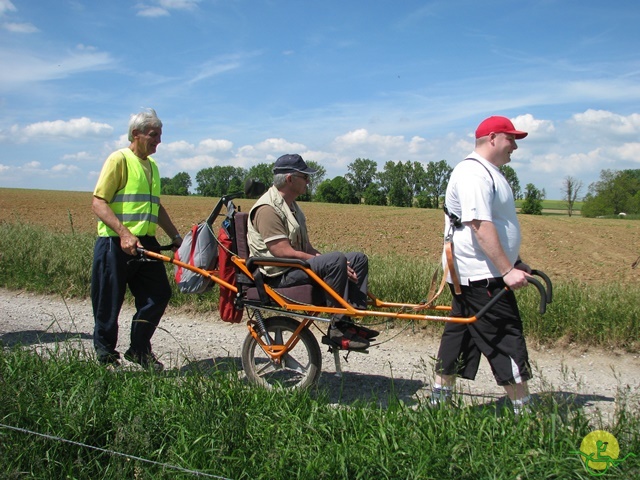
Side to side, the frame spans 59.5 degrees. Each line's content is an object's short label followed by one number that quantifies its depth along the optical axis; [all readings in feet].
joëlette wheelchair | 13.52
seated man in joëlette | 13.60
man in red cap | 11.83
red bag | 14.92
